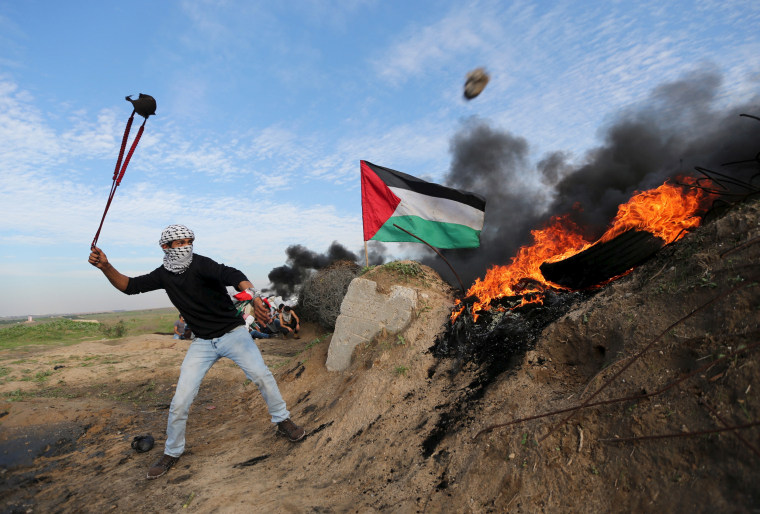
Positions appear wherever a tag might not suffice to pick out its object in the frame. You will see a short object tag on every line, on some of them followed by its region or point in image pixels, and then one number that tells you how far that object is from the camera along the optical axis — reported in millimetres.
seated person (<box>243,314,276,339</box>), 15023
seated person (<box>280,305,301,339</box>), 16172
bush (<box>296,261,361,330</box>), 15781
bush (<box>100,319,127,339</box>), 19281
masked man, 4512
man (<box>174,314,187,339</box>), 16016
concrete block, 6449
